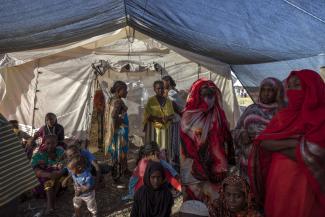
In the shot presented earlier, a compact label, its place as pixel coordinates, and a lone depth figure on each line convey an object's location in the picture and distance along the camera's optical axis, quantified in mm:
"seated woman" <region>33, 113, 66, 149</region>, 6156
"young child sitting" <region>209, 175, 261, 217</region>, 2689
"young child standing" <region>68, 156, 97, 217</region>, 4207
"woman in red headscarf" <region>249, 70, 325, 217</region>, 2393
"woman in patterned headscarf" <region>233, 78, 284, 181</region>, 3686
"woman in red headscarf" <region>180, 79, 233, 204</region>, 3965
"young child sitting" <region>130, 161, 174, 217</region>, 3354
